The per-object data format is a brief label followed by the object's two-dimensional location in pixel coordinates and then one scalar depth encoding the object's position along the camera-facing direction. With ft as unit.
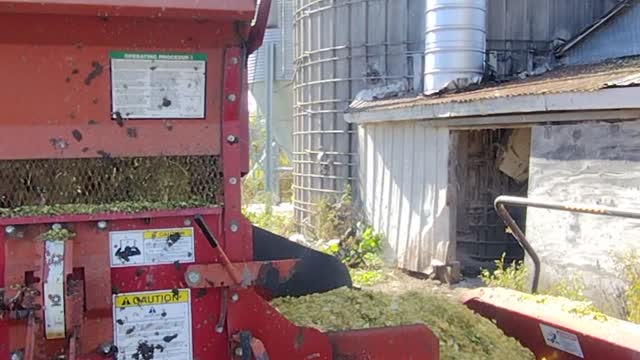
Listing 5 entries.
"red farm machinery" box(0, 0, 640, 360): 6.53
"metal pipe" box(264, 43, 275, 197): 53.52
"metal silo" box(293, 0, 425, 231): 33.22
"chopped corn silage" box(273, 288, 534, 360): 9.32
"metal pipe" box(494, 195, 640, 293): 9.26
